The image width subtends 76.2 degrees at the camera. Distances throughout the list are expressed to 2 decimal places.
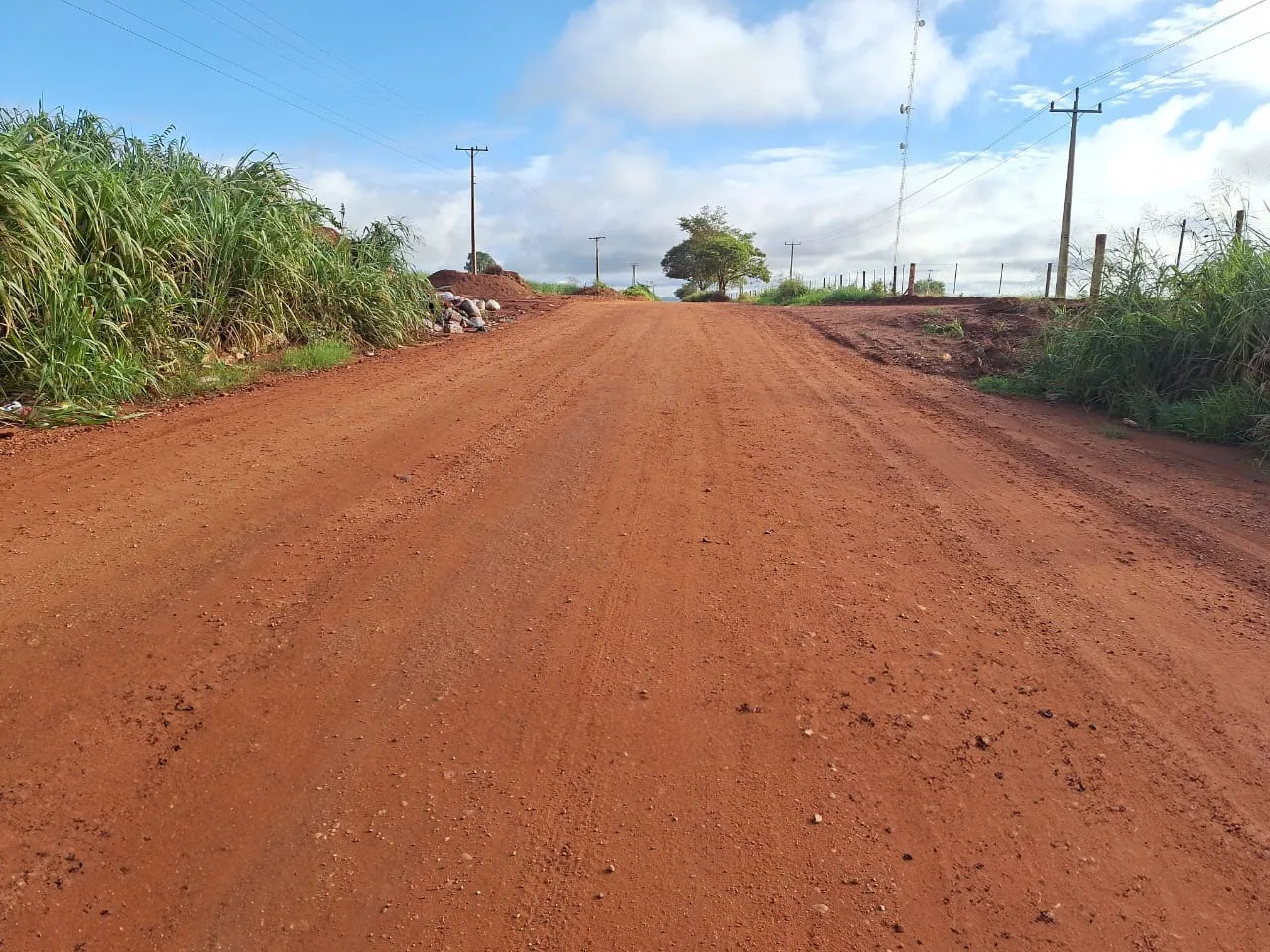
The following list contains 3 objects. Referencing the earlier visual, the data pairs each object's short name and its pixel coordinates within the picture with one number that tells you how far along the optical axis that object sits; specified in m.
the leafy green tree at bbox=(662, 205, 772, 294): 60.94
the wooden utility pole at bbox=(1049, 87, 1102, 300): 25.11
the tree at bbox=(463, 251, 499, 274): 28.65
